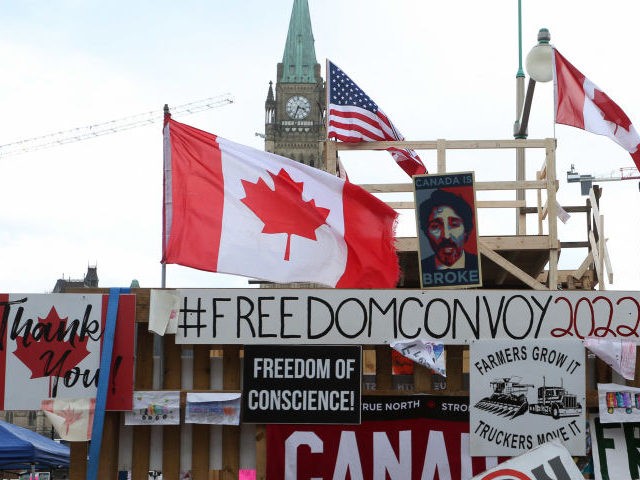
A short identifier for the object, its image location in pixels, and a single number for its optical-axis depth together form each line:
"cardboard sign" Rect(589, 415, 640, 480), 10.55
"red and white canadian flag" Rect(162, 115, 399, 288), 11.04
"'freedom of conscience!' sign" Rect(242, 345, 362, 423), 10.58
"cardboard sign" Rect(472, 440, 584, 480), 7.36
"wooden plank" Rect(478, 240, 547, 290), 13.42
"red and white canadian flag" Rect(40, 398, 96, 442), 10.44
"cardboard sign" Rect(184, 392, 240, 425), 10.45
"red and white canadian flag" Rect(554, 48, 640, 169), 12.91
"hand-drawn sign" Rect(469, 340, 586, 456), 10.50
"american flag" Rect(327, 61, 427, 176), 14.66
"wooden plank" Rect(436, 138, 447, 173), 13.94
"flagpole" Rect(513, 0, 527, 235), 16.30
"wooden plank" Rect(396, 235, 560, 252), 14.47
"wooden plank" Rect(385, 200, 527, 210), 14.39
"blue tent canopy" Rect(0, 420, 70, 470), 13.88
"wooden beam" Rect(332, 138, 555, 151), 14.01
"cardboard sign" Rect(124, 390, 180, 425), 10.49
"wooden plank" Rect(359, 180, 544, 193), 13.82
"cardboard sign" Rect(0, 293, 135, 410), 10.61
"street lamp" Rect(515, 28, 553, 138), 13.83
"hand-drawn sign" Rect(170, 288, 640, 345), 10.57
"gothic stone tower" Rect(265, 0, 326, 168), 178.62
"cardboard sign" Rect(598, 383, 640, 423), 10.50
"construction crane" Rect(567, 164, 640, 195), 125.71
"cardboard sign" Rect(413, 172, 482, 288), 11.49
